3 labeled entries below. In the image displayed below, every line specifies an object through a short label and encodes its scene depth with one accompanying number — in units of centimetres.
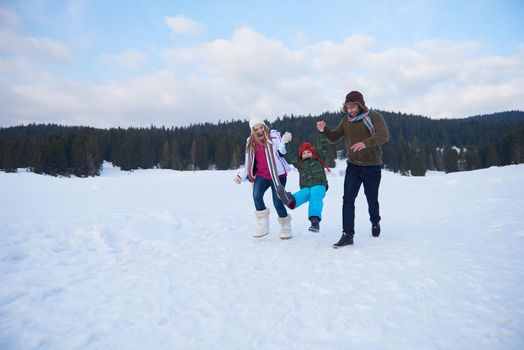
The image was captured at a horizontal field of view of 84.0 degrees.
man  459
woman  513
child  505
